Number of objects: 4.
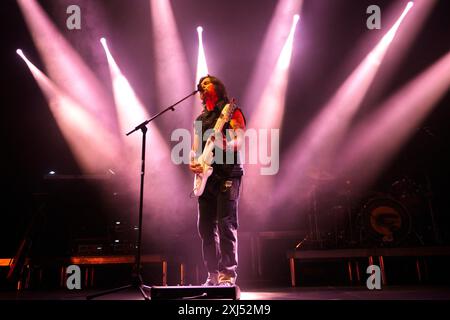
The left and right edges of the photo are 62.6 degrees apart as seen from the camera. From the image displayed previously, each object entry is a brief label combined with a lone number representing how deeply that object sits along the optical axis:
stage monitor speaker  2.59
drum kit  5.33
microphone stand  2.96
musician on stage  2.97
